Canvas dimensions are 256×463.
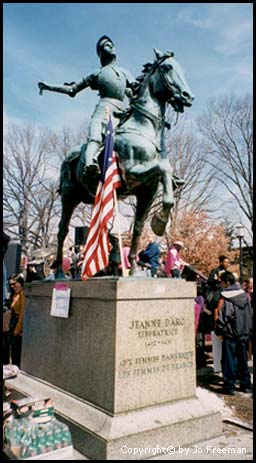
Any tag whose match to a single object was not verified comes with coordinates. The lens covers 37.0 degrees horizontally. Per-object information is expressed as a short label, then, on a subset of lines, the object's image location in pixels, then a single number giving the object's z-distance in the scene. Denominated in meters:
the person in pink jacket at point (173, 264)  8.48
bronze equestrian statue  4.91
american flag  4.64
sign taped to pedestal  4.84
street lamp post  19.72
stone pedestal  3.74
